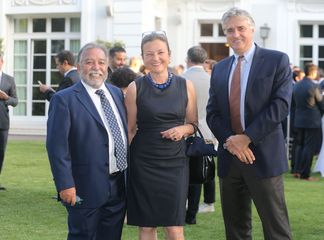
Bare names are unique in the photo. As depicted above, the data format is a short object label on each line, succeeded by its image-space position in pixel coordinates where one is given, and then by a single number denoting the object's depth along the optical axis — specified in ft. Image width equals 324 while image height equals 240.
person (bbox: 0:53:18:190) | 32.04
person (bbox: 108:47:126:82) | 26.66
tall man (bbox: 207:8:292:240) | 15.64
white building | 66.44
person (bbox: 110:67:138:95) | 22.77
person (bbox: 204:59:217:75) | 29.35
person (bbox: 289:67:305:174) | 40.24
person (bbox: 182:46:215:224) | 25.21
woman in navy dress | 16.85
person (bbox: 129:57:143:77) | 29.34
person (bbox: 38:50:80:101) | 28.93
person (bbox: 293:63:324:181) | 38.86
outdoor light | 65.51
